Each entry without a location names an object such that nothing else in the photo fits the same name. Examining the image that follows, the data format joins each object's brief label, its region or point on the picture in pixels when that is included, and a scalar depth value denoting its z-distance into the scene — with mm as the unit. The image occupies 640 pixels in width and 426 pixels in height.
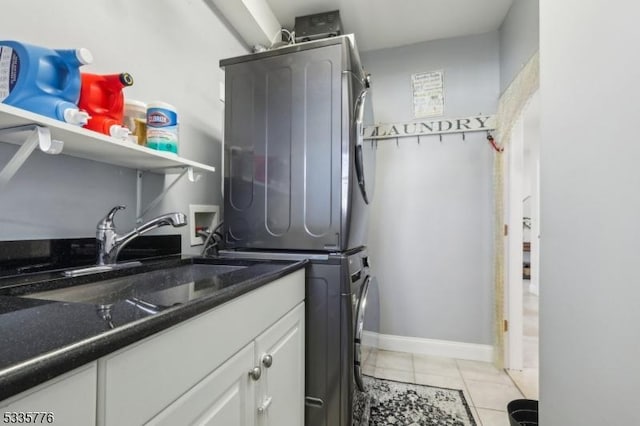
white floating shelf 717
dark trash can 1548
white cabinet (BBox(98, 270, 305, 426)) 488
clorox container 1150
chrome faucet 1072
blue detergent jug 745
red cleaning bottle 938
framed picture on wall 2674
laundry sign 2545
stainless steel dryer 1392
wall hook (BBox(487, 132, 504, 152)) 2345
